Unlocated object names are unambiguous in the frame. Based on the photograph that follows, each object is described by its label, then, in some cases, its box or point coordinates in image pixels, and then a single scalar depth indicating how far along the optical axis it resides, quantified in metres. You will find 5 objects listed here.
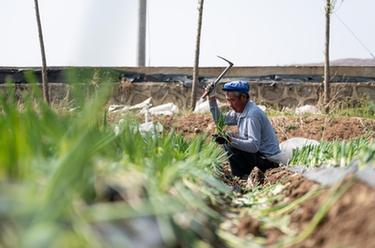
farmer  4.92
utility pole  15.61
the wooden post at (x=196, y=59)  11.09
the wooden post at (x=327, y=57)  10.34
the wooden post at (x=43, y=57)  11.38
